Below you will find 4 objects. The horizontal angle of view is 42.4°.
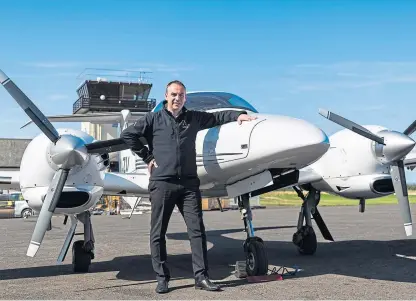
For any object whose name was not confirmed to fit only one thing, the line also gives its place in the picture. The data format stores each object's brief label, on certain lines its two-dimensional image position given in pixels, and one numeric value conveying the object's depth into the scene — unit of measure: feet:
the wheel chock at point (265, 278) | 25.43
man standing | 23.16
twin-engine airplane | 22.81
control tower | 166.91
